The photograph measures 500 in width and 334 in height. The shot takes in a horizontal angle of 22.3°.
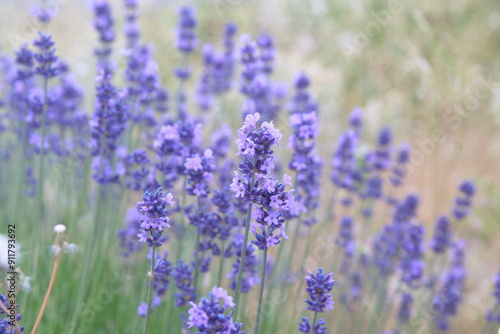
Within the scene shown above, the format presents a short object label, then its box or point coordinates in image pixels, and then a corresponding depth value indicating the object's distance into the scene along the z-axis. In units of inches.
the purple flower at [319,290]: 25.6
